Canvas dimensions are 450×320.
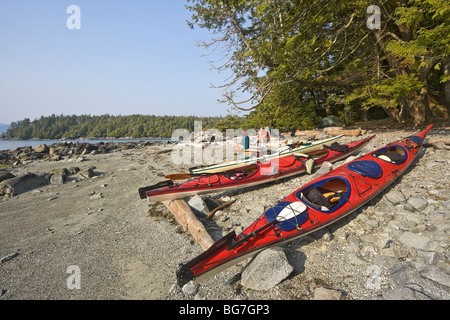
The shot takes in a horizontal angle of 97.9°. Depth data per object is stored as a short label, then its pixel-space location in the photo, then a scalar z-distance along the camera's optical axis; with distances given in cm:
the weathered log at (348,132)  1253
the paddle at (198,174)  714
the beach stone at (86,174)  1241
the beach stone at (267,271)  328
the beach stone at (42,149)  2835
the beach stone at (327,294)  285
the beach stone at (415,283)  257
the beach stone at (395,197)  491
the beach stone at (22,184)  982
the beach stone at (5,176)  1187
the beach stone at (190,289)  337
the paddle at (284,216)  350
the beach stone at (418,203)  446
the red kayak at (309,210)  333
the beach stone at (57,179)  1162
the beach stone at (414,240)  349
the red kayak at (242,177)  648
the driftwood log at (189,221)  445
